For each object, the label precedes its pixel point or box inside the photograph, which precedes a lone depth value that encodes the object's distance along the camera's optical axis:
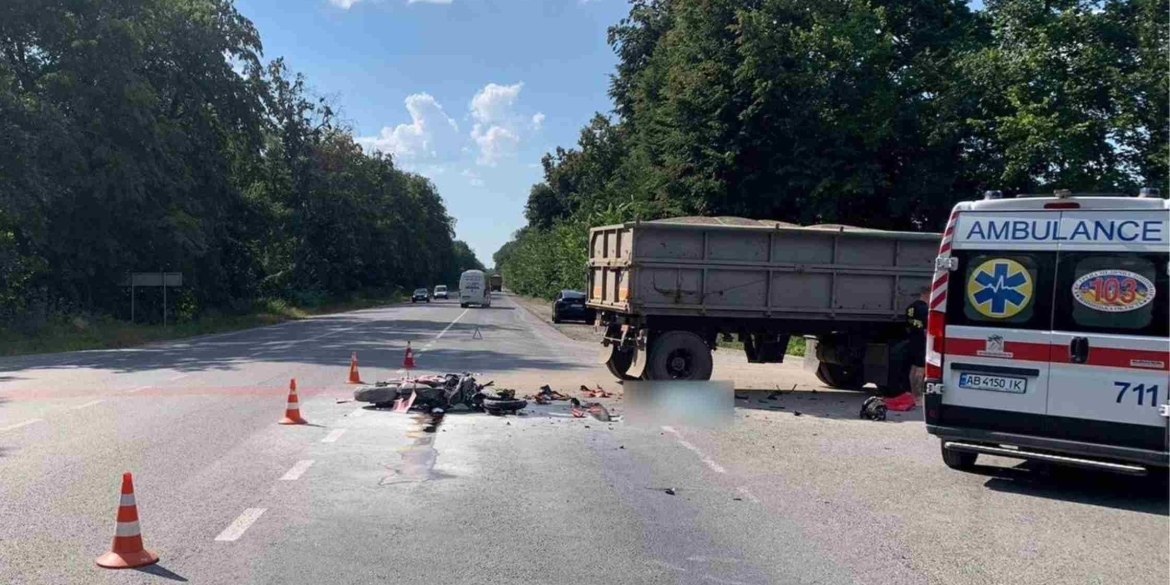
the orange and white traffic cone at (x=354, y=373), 17.50
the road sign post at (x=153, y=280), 39.66
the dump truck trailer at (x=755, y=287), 16.09
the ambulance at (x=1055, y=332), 8.62
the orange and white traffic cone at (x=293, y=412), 12.41
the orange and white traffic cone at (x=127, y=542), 6.26
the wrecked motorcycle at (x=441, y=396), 13.73
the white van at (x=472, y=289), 73.88
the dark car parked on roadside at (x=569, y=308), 48.00
